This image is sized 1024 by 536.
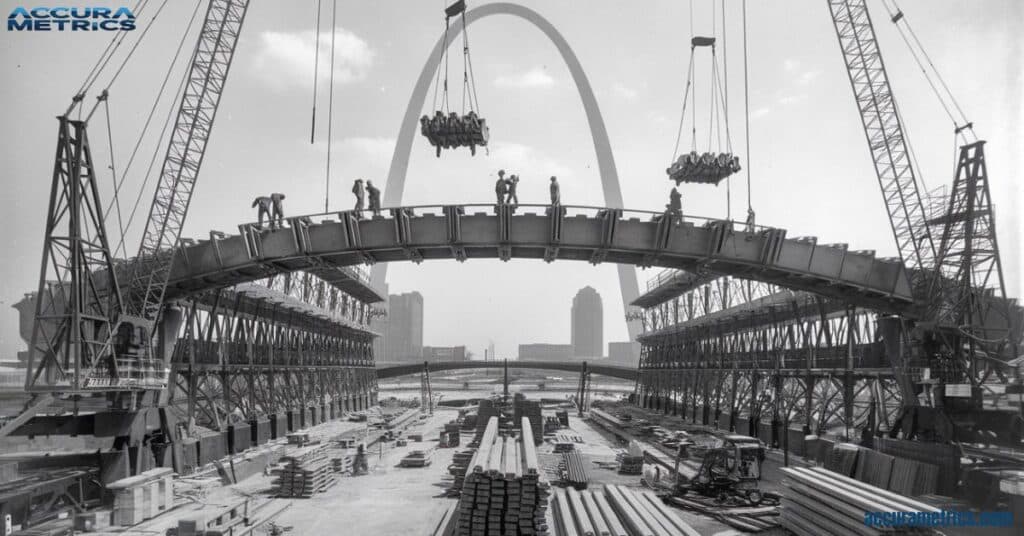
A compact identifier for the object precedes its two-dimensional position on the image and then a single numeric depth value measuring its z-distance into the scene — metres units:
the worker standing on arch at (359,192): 22.33
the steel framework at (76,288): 20.70
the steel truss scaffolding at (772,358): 30.48
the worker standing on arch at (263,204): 23.89
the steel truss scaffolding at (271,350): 32.62
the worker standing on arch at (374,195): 22.64
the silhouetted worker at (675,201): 22.62
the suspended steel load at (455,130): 26.56
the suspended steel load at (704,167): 32.12
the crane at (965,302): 23.09
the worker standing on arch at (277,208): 23.97
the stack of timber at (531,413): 37.69
